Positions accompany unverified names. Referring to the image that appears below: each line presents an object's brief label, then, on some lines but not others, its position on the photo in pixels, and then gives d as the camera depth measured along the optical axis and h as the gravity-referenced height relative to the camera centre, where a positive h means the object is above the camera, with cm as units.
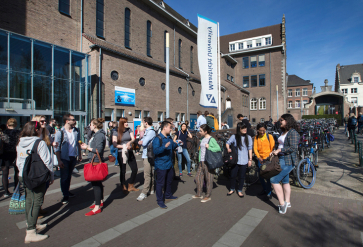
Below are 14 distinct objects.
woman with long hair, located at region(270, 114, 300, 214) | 413 -67
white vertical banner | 1141 +344
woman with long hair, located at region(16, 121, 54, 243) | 331 -102
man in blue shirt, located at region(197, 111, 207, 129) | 993 +16
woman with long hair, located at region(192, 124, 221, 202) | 488 -97
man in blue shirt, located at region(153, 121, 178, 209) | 452 -77
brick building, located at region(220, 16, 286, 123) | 4178 +1099
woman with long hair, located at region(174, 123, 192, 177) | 735 -72
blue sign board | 1761 +237
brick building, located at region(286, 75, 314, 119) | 6612 +1032
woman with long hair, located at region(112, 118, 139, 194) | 537 -62
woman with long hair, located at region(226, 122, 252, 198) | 522 -61
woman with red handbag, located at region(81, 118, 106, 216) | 429 -63
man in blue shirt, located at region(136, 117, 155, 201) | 508 -89
